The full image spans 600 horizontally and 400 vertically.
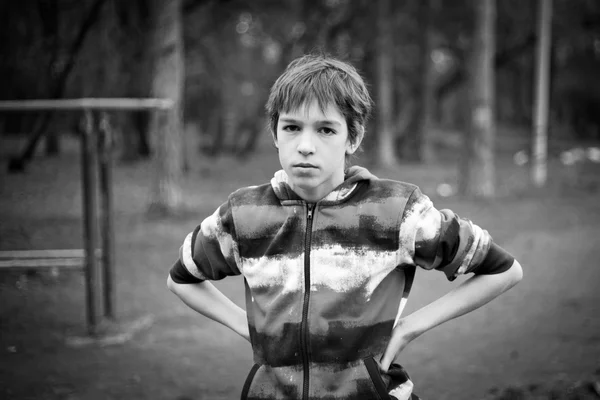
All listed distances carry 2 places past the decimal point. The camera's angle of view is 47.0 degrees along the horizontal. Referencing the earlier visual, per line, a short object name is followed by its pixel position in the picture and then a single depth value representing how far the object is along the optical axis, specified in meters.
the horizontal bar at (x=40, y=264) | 6.26
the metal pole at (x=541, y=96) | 16.27
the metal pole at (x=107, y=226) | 6.04
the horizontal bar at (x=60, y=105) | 5.60
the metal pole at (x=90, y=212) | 5.72
